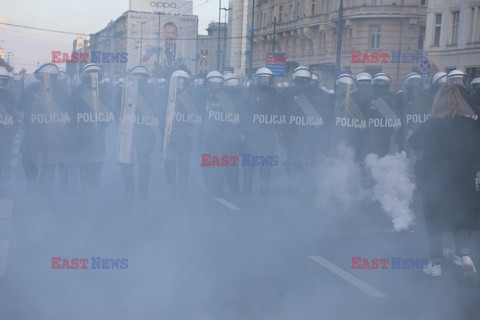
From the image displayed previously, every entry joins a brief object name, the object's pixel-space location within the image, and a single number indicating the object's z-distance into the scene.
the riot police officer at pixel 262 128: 11.33
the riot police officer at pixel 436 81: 11.71
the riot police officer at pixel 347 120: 11.09
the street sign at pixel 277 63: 41.47
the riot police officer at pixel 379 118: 11.20
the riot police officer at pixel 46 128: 10.38
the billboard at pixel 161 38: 73.19
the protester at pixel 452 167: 6.44
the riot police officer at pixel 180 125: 10.97
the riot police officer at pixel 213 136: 11.34
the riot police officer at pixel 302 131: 11.50
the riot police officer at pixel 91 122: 10.62
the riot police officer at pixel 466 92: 9.69
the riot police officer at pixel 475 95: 10.00
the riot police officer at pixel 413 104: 11.23
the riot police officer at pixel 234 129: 11.42
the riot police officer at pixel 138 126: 10.59
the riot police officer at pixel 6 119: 10.30
